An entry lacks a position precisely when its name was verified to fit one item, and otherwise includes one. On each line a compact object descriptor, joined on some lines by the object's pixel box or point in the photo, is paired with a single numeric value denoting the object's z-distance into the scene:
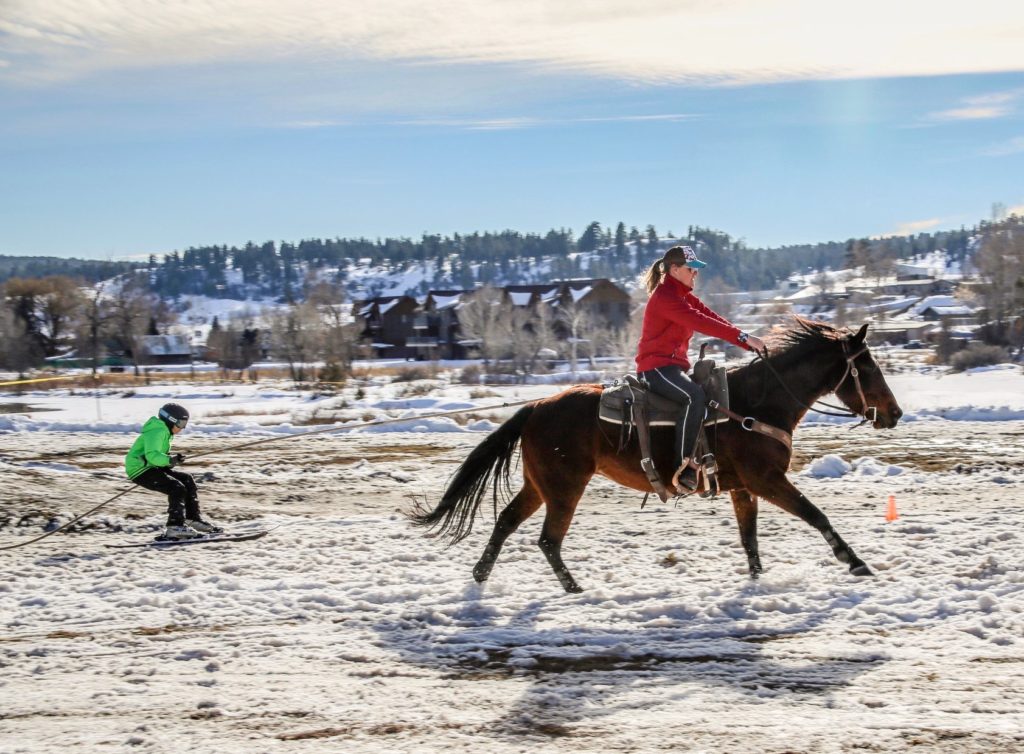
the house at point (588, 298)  84.62
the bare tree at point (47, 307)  83.25
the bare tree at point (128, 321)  79.50
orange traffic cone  10.26
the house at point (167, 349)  103.78
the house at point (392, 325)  95.62
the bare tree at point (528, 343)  60.16
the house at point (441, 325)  90.75
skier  10.62
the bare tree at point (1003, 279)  61.94
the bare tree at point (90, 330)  76.80
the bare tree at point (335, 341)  51.84
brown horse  7.94
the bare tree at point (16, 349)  70.19
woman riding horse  7.70
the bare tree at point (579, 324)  72.79
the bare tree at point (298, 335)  62.44
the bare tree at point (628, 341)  52.75
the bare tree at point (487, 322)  65.50
